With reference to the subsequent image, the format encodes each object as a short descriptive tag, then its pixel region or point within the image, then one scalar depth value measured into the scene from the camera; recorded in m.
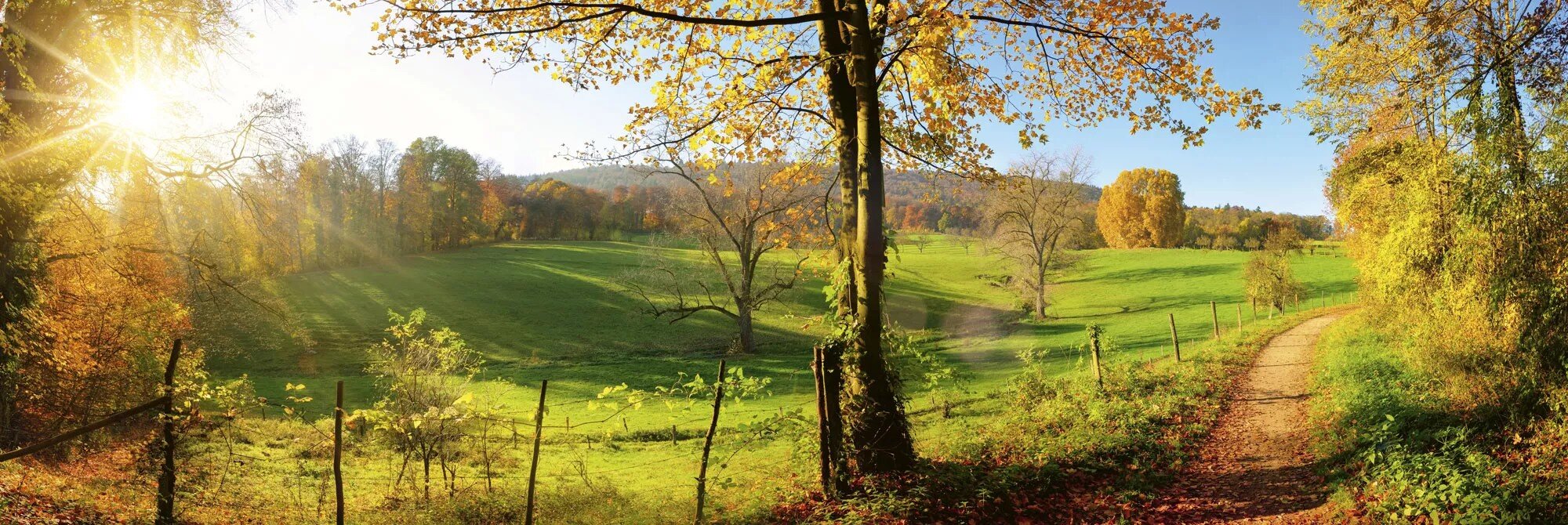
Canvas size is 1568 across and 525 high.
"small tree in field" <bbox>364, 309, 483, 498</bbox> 10.42
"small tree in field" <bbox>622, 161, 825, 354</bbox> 29.64
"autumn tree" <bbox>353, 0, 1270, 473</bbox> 6.59
